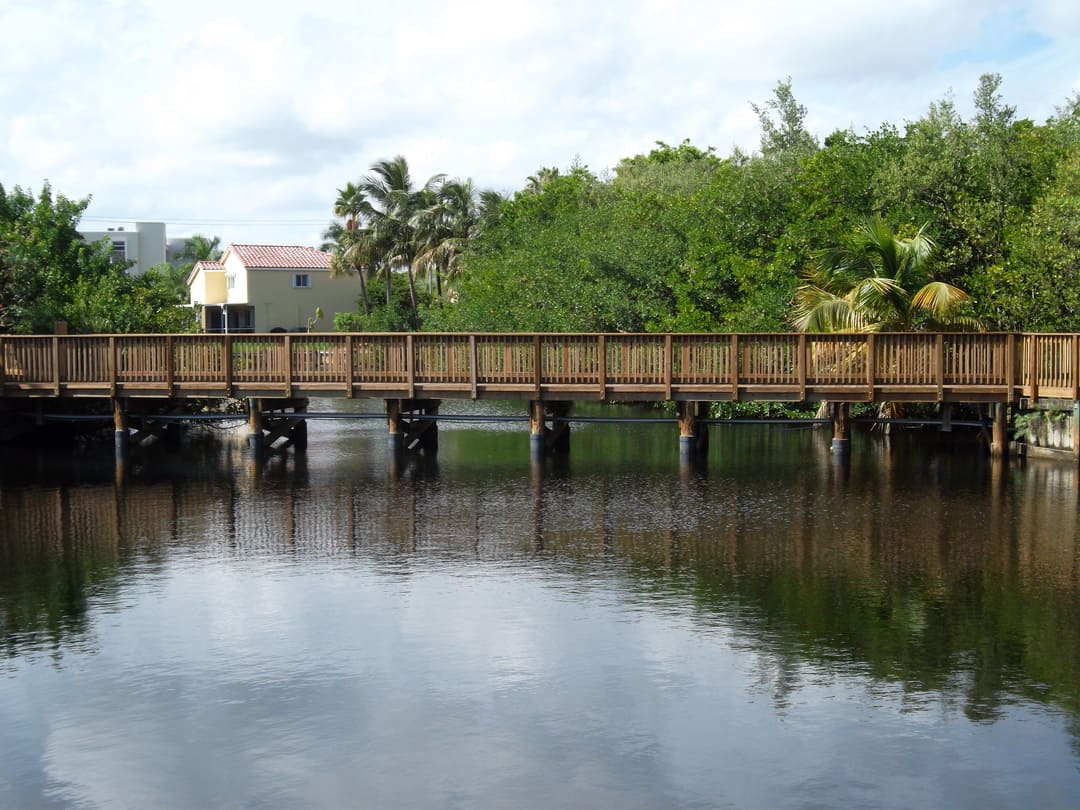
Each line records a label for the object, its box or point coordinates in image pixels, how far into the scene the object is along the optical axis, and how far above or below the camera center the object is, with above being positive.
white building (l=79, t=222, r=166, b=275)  103.38 +9.58
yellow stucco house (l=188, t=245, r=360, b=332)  81.38 +4.23
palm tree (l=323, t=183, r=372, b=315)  70.25 +6.38
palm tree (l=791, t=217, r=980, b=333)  31.08 +1.37
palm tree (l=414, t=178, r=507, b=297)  64.81 +6.82
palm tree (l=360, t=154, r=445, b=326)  69.12 +7.63
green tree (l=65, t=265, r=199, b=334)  36.44 +1.57
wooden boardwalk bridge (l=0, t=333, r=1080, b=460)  28.22 -0.39
